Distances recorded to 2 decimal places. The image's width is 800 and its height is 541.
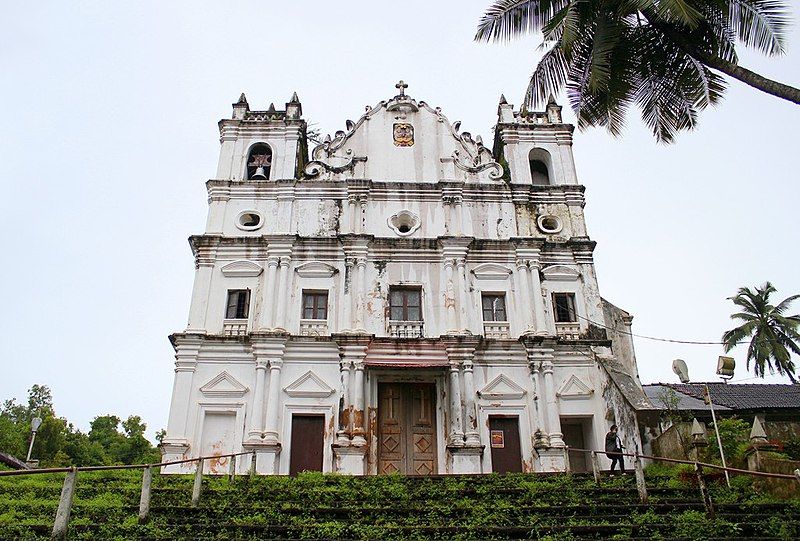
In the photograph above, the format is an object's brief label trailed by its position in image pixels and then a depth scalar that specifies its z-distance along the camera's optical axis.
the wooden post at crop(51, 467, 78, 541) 8.12
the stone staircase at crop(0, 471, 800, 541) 9.35
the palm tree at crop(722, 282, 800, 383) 34.91
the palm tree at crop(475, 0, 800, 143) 12.90
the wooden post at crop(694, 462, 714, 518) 10.03
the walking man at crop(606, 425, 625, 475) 16.62
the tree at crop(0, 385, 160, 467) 37.94
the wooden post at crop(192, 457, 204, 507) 11.08
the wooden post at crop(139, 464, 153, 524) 10.06
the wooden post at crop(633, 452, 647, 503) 11.29
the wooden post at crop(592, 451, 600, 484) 13.11
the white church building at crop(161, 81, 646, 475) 18.80
